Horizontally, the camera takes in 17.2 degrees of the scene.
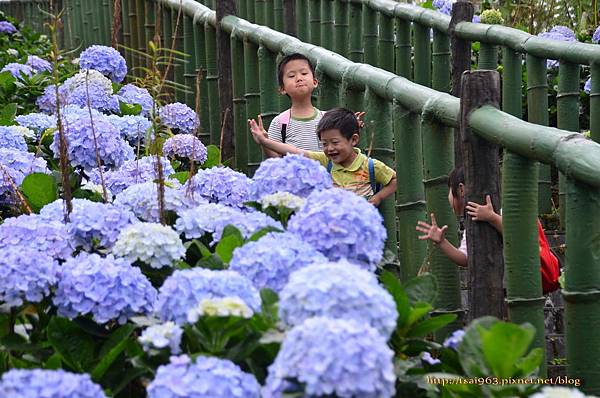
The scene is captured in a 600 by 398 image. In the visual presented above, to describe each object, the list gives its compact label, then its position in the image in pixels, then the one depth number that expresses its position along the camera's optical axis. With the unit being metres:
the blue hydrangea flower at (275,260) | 3.25
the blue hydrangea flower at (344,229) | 3.39
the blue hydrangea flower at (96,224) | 3.86
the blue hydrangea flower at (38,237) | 3.75
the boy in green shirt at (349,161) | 5.90
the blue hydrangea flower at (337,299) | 2.80
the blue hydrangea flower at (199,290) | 3.09
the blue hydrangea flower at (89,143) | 5.27
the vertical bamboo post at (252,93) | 7.85
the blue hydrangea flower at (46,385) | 2.67
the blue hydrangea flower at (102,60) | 8.08
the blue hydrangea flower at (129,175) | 5.04
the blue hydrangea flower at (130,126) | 6.26
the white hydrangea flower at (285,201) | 4.01
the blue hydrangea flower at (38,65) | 8.59
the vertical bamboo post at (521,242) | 4.14
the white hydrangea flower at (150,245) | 3.62
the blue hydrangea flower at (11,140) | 5.78
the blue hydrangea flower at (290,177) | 4.18
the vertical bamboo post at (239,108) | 8.22
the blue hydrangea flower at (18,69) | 8.07
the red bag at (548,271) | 5.72
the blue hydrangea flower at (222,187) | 4.59
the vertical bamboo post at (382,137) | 5.46
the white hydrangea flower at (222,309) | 2.94
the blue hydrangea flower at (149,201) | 4.29
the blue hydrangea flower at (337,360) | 2.58
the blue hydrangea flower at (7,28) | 12.98
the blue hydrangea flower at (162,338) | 3.02
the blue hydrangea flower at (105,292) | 3.34
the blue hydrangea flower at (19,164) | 5.12
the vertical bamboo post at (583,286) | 3.82
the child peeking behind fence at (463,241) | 4.33
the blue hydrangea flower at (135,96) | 7.44
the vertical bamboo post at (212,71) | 8.79
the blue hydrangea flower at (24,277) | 3.37
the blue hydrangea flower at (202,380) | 2.71
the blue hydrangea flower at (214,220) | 3.88
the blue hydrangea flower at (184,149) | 6.14
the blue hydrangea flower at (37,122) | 6.42
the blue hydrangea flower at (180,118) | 6.67
